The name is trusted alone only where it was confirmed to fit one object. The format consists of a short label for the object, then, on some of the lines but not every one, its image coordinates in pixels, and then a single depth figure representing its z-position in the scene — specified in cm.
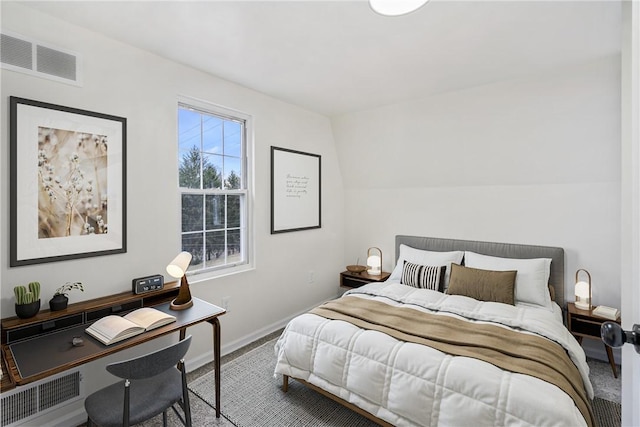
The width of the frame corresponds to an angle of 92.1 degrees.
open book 170
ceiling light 154
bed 158
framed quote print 341
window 272
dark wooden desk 142
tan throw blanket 167
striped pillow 311
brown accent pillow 272
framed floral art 180
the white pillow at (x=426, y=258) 333
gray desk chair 143
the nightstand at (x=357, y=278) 389
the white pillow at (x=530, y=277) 272
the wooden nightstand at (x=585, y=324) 256
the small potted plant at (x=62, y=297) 187
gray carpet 207
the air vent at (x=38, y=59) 177
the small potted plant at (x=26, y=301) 174
